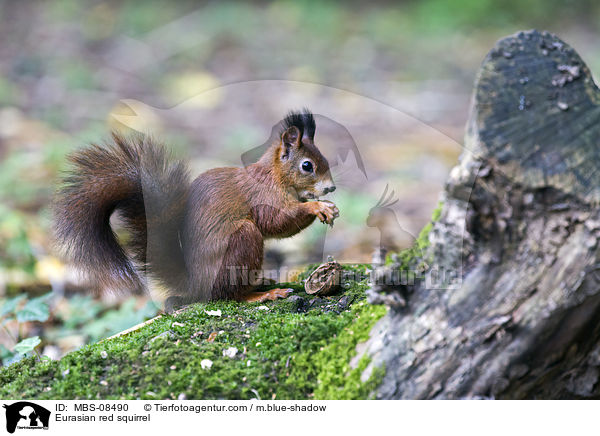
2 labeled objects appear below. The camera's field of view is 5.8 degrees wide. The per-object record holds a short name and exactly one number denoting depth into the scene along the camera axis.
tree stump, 5.51
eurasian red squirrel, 5.70
